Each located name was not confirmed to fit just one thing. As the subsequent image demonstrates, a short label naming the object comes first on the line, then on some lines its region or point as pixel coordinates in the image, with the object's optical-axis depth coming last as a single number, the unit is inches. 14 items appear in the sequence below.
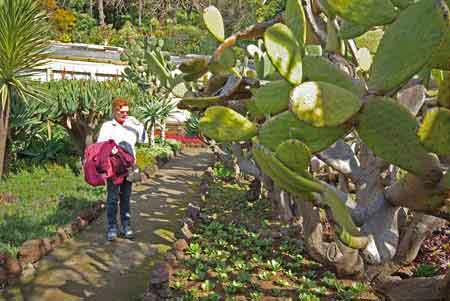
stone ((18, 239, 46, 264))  135.0
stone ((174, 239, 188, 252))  147.8
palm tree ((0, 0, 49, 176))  222.5
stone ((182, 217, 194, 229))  174.6
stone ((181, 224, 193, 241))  160.7
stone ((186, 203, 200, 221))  187.9
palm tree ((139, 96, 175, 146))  425.4
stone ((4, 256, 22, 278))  124.0
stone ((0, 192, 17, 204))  208.2
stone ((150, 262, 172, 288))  109.8
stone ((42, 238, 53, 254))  145.8
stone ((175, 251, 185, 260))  141.3
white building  548.4
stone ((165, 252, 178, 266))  134.8
